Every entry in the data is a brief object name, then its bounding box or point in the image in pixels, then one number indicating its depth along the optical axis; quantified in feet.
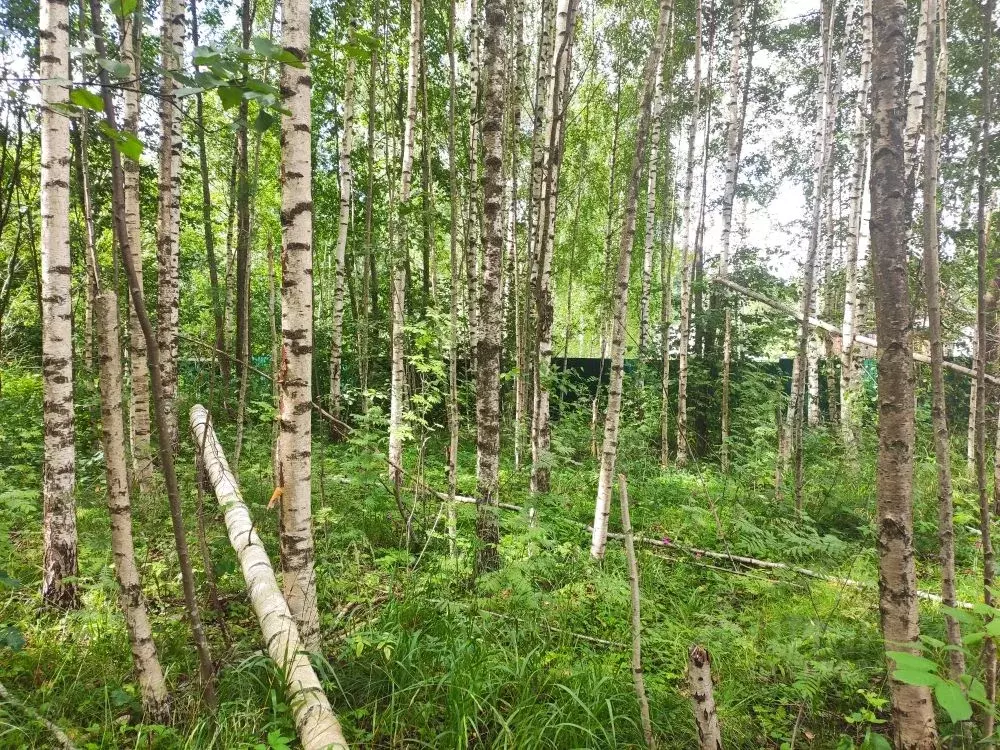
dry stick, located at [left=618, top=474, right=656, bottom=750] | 7.52
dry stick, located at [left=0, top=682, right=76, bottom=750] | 7.05
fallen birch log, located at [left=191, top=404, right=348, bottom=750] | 7.13
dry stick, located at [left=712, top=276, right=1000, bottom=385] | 24.54
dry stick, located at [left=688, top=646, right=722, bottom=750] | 7.02
